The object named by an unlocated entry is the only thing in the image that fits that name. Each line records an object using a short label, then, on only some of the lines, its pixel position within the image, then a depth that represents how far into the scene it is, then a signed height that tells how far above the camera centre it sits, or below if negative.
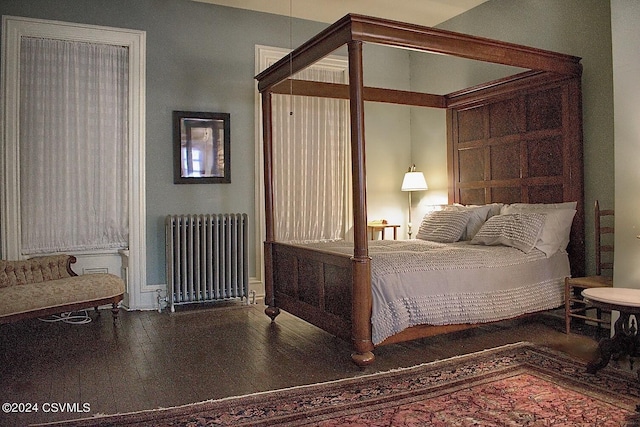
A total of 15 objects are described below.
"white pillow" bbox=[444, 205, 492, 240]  4.90 -0.11
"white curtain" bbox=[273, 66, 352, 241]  5.69 +0.51
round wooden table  2.88 -0.69
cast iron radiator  5.07 -0.44
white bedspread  3.39 -0.52
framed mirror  5.28 +0.66
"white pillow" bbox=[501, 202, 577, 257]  4.18 -0.16
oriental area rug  2.50 -0.98
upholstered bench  3.94 -0.58
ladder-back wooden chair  3.95 -0.55
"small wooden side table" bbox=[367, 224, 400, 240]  6.11 -0.21
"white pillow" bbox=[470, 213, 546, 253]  4.15 -0.19
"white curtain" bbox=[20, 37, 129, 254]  4.76 +0.64
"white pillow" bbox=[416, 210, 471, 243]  4.82 -0.16
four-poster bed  3.29 +0.57
